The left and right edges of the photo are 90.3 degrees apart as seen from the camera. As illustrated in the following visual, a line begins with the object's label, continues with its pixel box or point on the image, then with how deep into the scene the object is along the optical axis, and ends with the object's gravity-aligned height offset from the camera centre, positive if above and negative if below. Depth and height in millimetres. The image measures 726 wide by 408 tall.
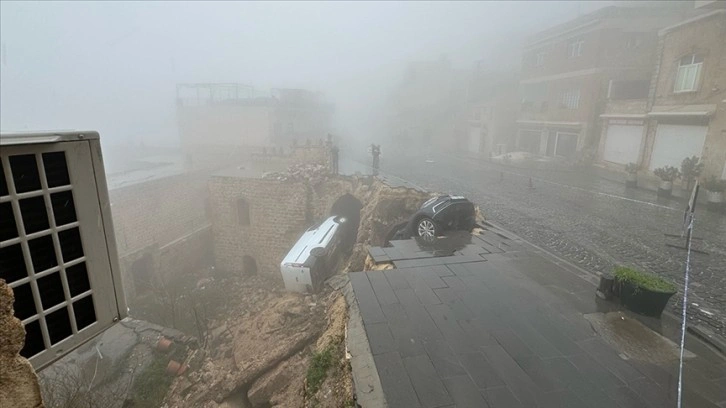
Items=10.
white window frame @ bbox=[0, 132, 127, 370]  1966 -676
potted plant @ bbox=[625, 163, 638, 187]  16516 -2323
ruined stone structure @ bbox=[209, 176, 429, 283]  16828 -4086
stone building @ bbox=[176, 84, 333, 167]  29266 +99
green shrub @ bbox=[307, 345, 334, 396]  4336 -2942
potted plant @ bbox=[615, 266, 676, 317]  5191 -2366
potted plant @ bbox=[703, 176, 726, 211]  12414 -2295
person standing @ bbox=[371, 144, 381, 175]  18256 -1525
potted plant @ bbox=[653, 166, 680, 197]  14398 -2090
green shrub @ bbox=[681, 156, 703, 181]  15297 -1707
